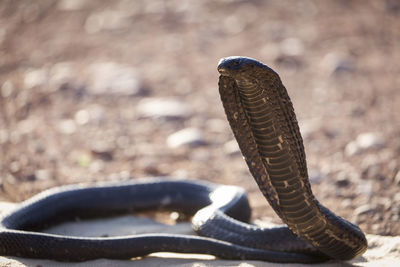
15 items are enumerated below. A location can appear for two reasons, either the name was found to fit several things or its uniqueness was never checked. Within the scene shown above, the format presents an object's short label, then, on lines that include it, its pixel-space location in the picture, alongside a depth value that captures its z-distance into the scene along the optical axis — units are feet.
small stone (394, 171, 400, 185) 35.91
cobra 20.71
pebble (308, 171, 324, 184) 37.77
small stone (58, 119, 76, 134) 49.05
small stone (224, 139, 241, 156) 44.52
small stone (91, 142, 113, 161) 43.47
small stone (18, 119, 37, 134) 48.19
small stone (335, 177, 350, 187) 36.90
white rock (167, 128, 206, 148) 45.98
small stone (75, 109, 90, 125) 51.15
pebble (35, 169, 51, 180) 38.89
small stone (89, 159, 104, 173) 41.06
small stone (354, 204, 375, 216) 32.13
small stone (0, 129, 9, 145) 45.83
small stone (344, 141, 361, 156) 42.05
